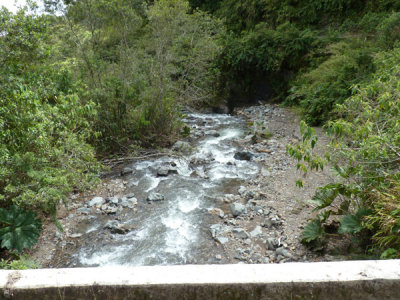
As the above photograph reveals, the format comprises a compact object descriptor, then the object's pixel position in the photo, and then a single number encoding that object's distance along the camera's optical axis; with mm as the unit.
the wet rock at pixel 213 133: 9609
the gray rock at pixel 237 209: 4980
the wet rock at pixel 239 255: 3942
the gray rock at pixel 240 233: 4359
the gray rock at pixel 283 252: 3776
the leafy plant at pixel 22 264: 3220
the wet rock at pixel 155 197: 5632
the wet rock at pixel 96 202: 5454
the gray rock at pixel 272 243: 4039
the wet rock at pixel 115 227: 4656
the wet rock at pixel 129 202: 5442
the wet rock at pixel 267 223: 4569
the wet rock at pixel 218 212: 5007
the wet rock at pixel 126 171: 6770
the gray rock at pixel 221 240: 4285
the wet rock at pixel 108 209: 5203
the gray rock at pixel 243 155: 7584
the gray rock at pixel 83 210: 5181
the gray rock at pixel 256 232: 4383
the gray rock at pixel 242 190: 5734
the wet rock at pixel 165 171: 6705
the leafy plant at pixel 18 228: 3754
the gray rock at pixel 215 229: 4492
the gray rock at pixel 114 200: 5484
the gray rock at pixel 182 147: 8079
